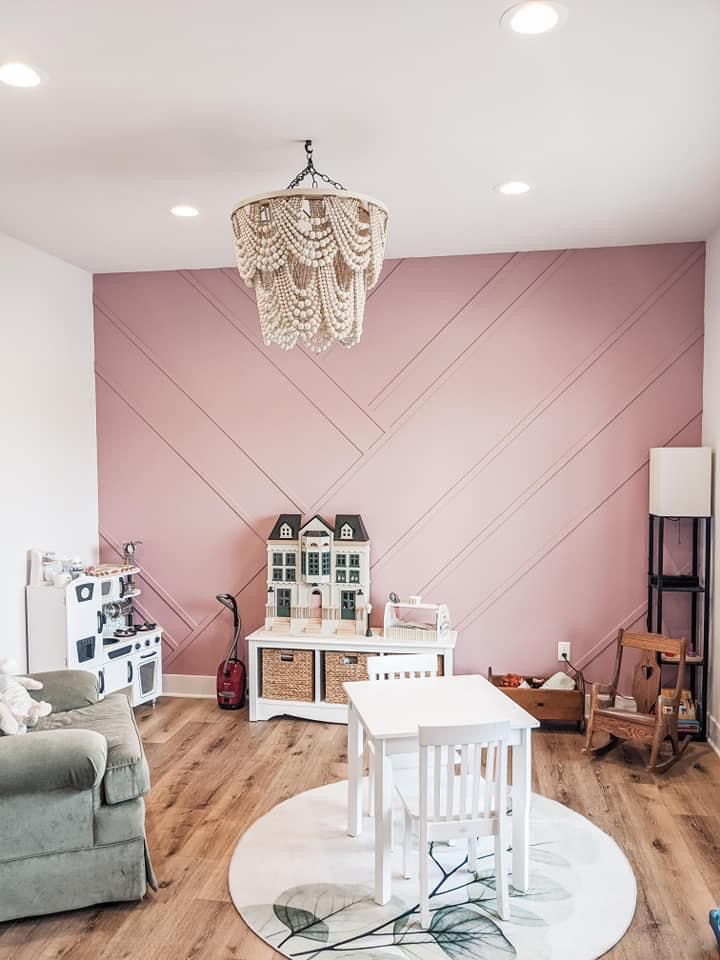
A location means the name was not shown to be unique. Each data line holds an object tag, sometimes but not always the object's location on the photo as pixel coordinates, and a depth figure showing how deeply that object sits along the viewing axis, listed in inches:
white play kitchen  174.4
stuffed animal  122.1
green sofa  104.3
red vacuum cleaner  192.8
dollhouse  187.8
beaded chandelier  102.3
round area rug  100.3
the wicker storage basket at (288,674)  184.4
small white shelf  179.6
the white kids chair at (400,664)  138.9
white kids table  108.3
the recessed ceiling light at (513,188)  137.1
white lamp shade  166.4
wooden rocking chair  155.6
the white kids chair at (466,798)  99.3
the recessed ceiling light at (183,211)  149.6
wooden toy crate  175.0
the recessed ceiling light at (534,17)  82.1
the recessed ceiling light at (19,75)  95.1
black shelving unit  168.1
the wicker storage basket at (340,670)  182.4
